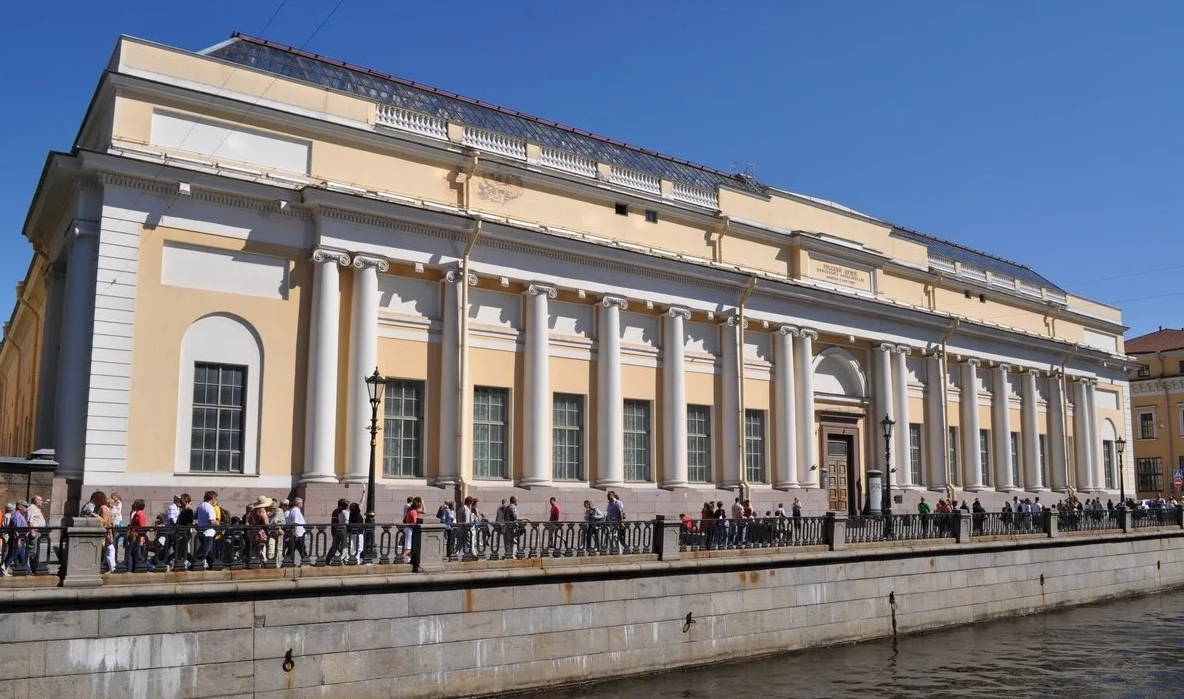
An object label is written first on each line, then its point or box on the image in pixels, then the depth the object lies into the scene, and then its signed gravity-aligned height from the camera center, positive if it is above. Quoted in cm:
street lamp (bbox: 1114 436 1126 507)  3928 +135
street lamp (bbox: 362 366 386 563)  1570 +28
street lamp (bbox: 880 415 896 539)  2639 +48
